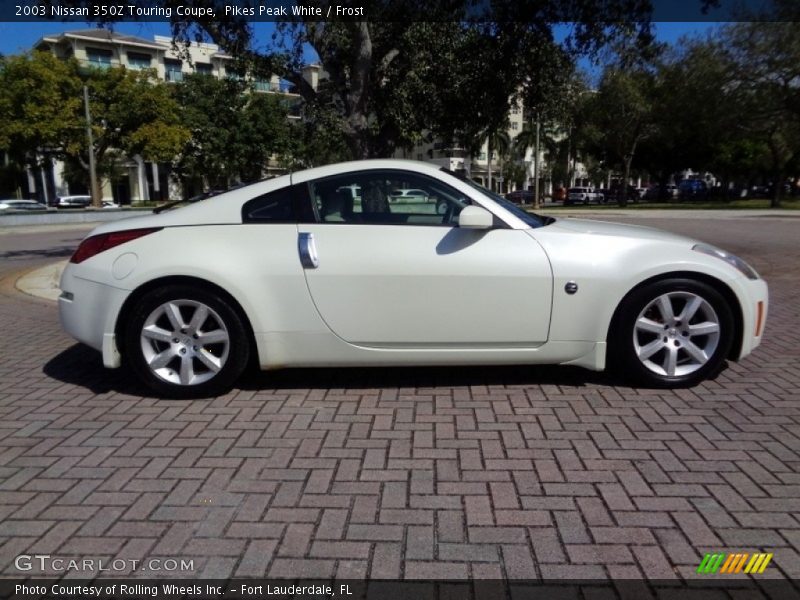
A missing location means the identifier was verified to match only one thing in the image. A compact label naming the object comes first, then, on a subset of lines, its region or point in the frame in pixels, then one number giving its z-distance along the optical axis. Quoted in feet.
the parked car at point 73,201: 159.00
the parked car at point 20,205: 134.72
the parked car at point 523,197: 190.08
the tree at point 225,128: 159.02
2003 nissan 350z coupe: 12.65
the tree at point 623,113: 129.29
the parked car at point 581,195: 179.83
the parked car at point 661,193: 179.01
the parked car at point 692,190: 195.31
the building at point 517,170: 277.56
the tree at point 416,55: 31.78
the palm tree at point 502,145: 256.25
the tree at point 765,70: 98.43
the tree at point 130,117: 115.75
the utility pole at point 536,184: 131.13
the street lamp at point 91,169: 103.24
